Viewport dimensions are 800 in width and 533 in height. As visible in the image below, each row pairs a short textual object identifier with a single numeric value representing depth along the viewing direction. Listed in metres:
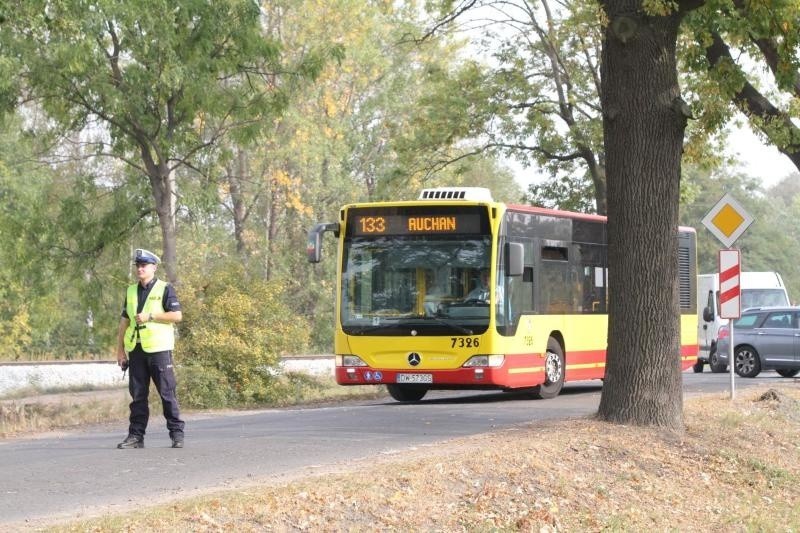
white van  38.12
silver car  30.83
